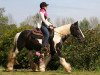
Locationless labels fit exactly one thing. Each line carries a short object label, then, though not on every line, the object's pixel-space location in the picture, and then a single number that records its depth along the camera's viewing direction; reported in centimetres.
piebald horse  1486
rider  1468
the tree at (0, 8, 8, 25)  6575
